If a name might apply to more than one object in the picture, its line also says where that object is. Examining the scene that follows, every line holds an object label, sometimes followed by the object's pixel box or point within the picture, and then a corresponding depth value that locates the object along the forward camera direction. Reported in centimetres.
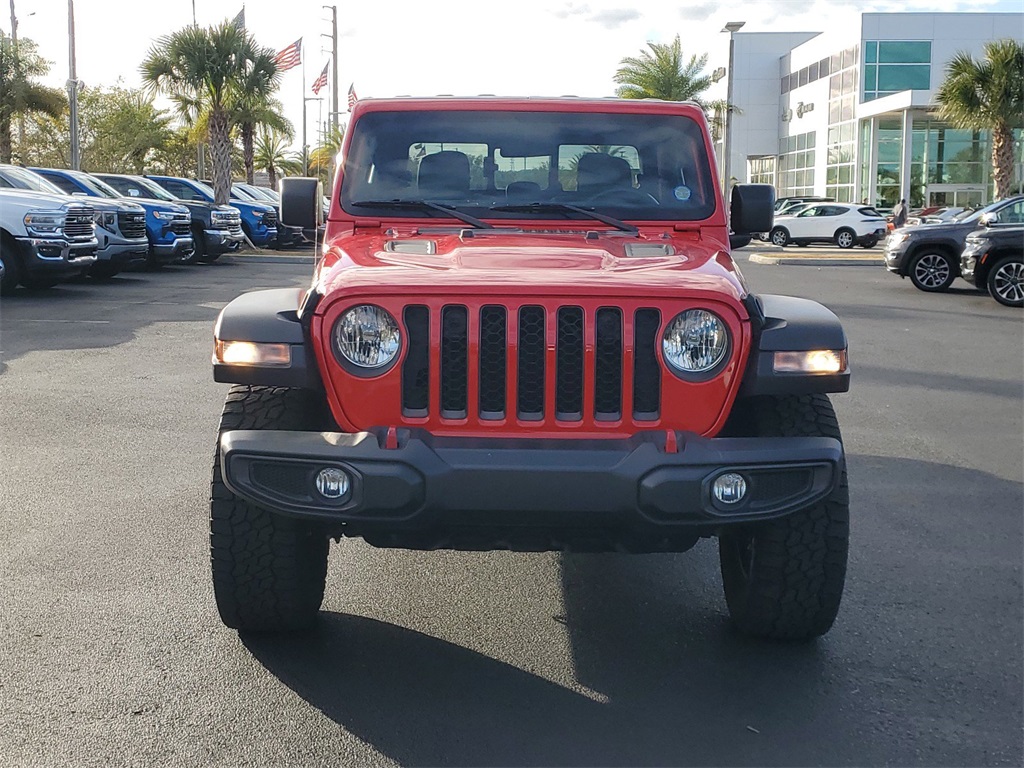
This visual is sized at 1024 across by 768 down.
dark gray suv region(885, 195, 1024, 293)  1834
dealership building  5222
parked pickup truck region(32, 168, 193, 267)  1928
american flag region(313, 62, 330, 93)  4291
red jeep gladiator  336
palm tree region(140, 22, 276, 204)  3155
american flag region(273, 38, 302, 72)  3319
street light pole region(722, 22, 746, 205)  4038
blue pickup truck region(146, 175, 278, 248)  2834
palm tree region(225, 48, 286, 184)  3241
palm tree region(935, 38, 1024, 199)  3334
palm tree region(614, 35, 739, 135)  5241
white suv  3597
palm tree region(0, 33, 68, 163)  3969
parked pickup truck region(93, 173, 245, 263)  2223
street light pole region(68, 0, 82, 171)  3253
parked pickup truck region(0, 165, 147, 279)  1734
